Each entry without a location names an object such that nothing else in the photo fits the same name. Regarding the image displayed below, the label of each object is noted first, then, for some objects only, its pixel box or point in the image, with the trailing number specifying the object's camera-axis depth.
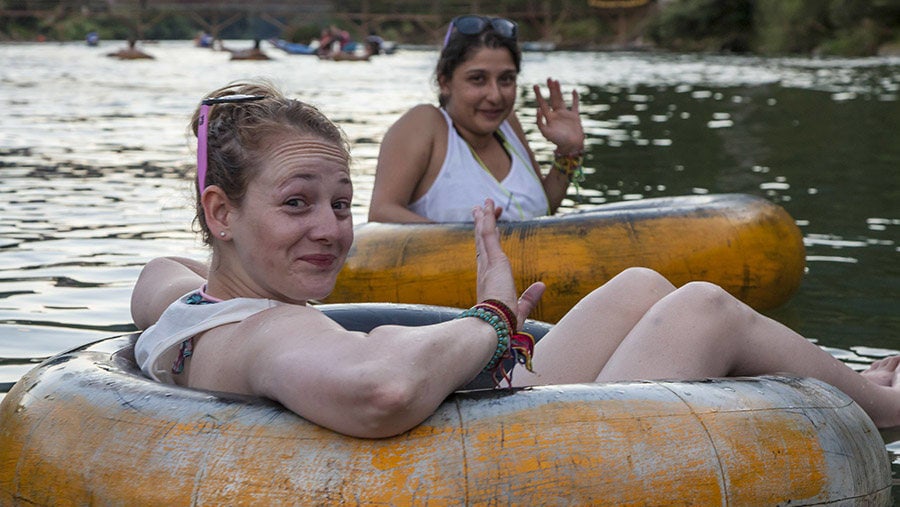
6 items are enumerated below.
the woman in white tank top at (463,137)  5.79
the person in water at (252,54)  43.38
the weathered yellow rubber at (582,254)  5.36
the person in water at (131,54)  40.34
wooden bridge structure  74.23
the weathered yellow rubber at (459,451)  2.52
